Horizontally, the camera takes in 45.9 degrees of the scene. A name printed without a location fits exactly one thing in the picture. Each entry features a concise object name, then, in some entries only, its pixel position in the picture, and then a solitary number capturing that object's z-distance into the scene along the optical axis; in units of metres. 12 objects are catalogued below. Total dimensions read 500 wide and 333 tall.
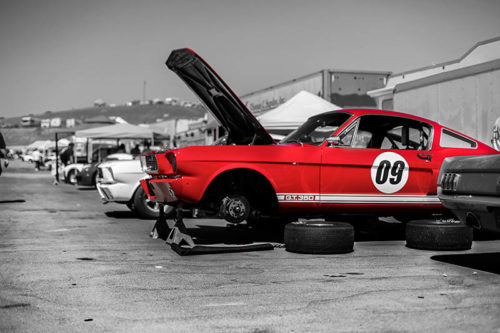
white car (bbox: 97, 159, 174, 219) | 10.02
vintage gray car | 4.76
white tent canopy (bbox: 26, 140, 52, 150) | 60.94
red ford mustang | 6.40
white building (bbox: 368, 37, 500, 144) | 9.05
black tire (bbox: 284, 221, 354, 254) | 6.16
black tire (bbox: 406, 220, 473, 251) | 6.37
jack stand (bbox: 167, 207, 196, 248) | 6.42
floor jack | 6.22
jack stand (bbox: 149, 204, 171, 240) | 7.46
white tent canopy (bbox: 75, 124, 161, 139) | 22.41
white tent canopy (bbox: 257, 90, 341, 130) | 13.93
